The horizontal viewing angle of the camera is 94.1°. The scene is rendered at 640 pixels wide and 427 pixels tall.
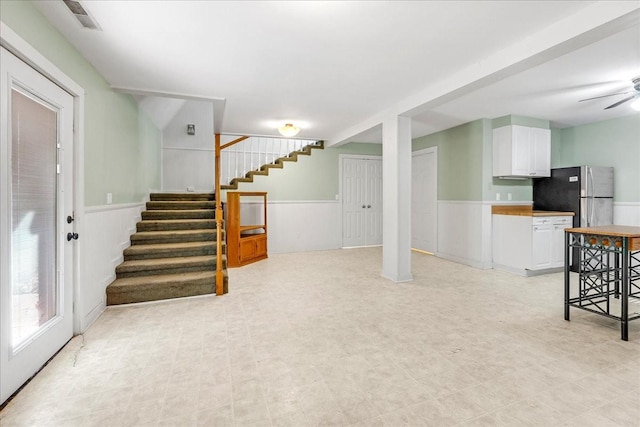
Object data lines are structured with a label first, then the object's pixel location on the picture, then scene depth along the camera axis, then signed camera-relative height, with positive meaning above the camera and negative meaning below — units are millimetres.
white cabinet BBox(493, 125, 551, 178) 4656 +987
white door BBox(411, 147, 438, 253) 6016 +269
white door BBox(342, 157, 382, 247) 6996 +264
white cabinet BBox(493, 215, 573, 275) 4371 -447
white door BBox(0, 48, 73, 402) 1756 -52
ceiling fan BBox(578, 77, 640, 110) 3188 +1365
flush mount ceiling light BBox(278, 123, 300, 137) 4938 +1396
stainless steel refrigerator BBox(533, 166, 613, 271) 4555 +291
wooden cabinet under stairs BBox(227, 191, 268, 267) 5227 -283
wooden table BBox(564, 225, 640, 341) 2436 -328
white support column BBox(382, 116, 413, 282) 4105 +224
